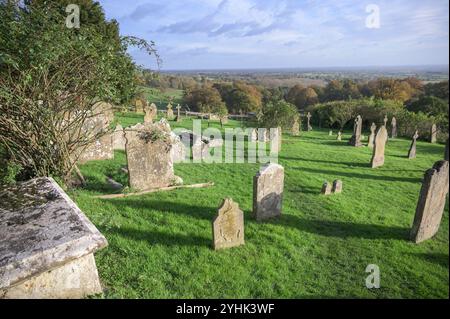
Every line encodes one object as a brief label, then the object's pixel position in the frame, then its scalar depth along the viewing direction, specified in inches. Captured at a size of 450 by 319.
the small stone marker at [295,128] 881.2
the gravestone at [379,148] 557.3
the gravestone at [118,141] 535.8
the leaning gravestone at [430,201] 263.7
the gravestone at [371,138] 774.6
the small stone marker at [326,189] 388.5
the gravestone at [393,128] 996.6
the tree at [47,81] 230.8
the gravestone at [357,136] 769.6
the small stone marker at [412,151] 666.8
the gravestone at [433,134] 912.9
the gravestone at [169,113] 1076.5
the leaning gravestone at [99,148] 449.7
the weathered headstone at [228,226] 240.4
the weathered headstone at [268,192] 298.0
